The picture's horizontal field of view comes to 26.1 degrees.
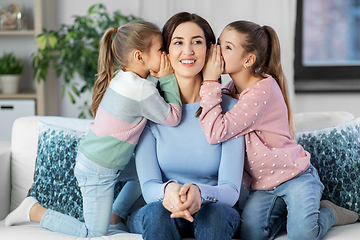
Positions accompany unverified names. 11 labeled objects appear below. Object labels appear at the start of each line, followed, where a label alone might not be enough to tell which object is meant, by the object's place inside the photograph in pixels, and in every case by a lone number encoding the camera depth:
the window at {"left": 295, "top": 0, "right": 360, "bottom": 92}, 4.76
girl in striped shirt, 2.73
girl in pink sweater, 2.72
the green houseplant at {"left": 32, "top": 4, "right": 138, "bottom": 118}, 3.98
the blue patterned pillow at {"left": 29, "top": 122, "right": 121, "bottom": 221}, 2.93
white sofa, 3.05
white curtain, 4.41
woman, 2.61
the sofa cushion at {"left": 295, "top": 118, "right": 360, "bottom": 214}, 2.91
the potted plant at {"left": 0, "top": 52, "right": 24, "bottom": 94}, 4.21
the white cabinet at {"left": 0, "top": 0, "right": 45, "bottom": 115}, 4.16
